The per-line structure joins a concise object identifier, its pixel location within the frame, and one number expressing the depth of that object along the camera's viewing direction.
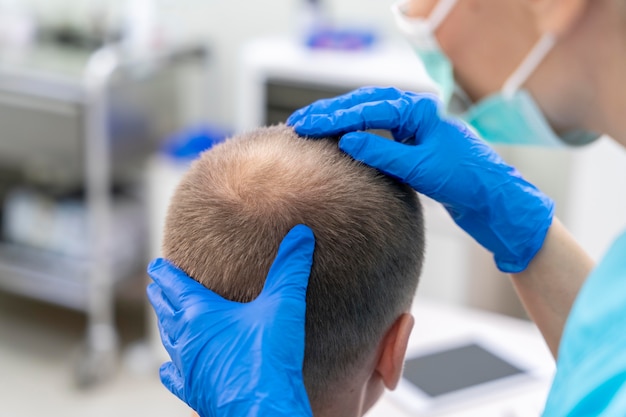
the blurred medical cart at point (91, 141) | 2.54
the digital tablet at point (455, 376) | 1.33
